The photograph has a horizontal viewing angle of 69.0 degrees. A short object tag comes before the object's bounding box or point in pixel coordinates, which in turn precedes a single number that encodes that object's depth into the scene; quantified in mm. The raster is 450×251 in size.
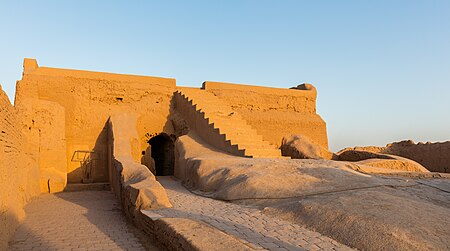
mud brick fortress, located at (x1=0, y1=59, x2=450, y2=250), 5840
